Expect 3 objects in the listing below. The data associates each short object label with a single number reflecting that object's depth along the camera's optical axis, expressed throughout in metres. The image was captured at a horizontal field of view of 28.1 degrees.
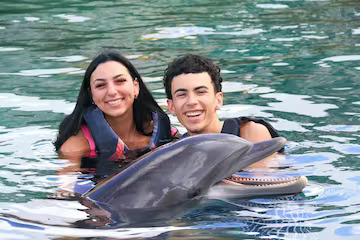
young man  5.88
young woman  6.35
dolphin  4.47
